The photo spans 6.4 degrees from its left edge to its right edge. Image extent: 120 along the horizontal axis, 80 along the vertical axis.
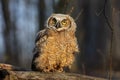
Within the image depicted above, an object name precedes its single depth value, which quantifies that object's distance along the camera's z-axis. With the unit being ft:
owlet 41.40
